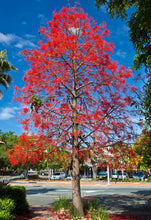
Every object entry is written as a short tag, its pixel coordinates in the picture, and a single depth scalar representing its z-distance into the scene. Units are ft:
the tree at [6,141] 142.20
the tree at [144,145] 31.56
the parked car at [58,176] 146.26
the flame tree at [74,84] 28.25
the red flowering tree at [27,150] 27.66
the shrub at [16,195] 27.84
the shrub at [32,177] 146.56
